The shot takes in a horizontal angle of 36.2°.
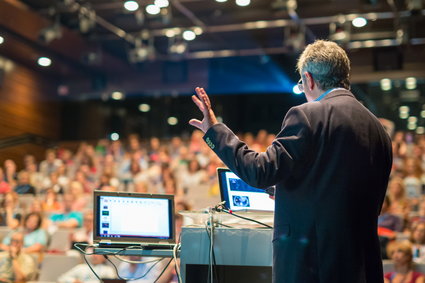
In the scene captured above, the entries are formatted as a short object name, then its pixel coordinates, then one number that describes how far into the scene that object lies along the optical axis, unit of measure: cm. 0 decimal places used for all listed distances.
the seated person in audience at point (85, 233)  557
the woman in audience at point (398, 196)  606
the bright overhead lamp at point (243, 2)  925
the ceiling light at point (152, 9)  909
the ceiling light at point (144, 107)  1241
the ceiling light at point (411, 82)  1076
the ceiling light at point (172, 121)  1209
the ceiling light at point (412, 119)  1037
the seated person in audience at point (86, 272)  466
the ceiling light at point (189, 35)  1040
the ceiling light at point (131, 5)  911
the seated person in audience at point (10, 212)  634
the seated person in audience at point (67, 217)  657
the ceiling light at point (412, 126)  1027
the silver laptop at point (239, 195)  242
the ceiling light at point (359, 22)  939
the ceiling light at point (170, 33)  1051
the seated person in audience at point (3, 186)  735
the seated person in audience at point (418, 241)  494
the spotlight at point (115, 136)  1236
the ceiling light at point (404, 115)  1051
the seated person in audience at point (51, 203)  733
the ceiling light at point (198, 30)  1031
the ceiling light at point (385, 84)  1092
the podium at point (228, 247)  211
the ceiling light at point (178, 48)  1038
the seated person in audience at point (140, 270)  404
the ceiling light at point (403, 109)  1059
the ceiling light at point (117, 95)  1230
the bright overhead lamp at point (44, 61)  1070
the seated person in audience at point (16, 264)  498
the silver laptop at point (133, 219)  255
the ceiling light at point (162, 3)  902
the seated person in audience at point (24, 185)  781
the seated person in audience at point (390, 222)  563
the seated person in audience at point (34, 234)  573
